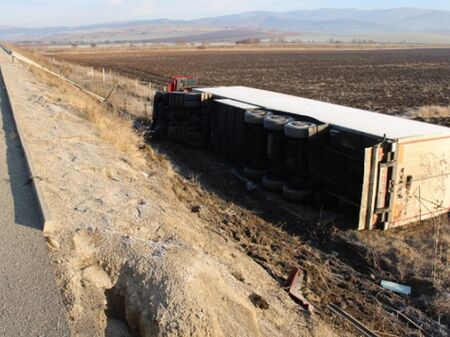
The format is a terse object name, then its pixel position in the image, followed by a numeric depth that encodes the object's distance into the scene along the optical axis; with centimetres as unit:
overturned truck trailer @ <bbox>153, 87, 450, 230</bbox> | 904
